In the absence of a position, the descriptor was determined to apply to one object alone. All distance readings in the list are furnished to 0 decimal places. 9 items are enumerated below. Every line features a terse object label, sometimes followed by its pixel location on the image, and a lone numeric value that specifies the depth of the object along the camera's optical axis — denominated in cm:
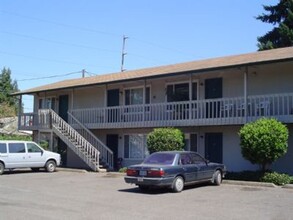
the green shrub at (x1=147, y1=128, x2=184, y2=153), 2114
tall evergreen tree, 3781
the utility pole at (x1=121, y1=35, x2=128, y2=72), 5903
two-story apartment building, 2011
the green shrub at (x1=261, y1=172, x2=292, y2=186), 1747
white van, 2389
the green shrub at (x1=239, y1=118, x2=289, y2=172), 1773
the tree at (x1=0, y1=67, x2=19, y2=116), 6950
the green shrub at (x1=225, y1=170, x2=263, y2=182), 1843
